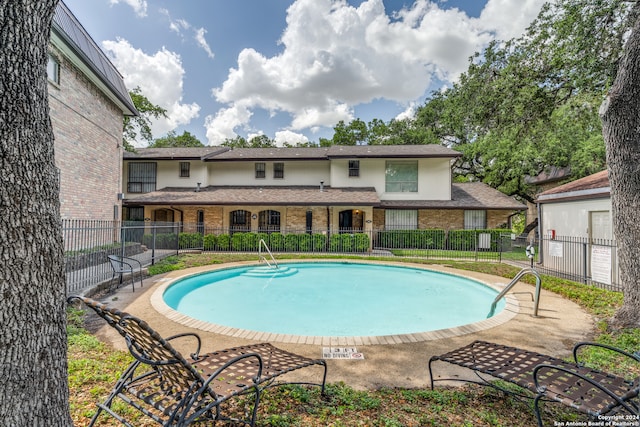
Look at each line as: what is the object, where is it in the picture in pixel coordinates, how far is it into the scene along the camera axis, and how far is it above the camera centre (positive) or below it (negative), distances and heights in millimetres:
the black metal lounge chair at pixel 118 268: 8227 -1410
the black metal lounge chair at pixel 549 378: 2342 -1487
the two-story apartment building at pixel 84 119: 10250 +3972
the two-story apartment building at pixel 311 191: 18797 +1981
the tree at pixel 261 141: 45062 +11913
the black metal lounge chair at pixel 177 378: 2217 -1468
